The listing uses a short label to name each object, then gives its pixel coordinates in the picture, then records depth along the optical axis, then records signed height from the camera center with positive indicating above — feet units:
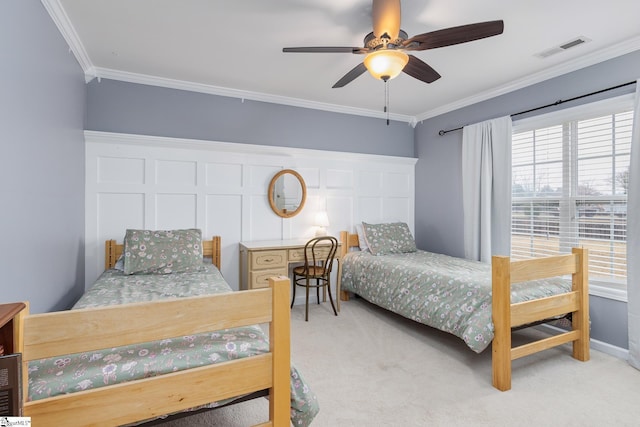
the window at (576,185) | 8.85 +0.84
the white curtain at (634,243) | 7.97 -0.74
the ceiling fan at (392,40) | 5.96 +3.30
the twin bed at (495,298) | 7.04 -2.16
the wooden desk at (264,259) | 10.69 -1.58
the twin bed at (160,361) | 3.63 -1.91
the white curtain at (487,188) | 11.29 +0.88
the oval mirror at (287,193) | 12.62 +0.76
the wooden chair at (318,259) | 11.23 -1.64
